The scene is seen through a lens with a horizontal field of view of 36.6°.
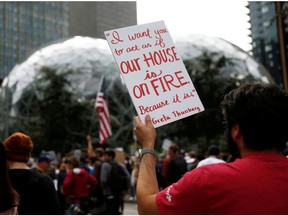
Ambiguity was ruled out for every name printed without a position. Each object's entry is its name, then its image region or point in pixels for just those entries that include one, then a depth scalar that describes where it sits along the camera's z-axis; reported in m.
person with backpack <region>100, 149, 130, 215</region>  8.70
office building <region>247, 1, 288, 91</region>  68.44
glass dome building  23.55
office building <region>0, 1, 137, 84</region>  97.06
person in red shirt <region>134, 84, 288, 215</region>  1.72
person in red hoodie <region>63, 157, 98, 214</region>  8.82
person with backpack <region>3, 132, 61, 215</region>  3.31
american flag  13.08
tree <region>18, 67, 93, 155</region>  22.56
